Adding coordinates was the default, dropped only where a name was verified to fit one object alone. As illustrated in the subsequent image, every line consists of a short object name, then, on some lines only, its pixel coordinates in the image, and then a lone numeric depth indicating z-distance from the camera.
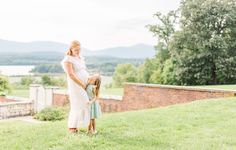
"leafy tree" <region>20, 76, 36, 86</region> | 49.62
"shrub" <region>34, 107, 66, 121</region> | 16.11
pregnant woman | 5.94
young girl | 6.04
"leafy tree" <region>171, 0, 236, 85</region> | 24.16
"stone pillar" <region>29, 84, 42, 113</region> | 19.14
